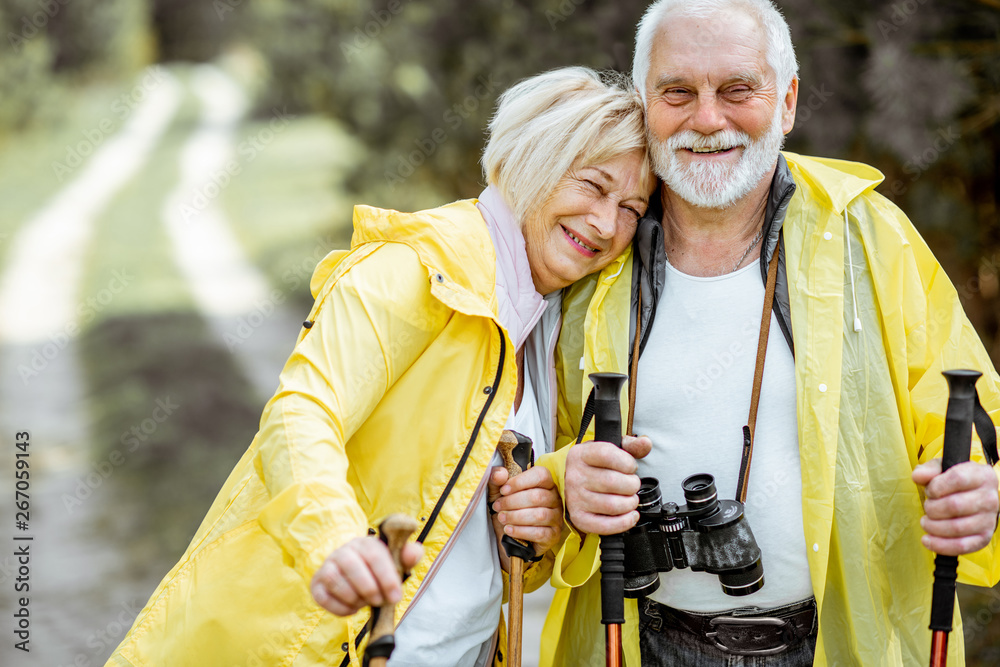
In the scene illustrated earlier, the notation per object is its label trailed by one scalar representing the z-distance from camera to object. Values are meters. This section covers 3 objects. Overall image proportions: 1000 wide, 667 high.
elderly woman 1.96
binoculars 2.07
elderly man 2.14
